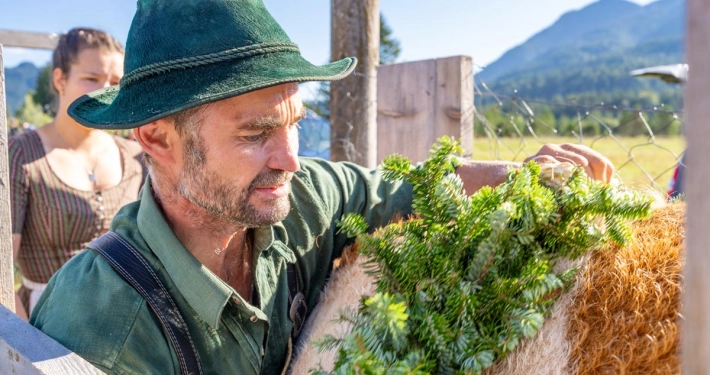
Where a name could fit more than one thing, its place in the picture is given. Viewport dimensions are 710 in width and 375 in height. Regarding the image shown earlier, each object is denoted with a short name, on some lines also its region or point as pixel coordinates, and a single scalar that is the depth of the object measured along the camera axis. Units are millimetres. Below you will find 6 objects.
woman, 2787
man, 1459
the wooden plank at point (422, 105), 2523
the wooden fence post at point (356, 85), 3168
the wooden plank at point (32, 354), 1271
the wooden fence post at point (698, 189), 467
